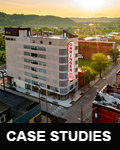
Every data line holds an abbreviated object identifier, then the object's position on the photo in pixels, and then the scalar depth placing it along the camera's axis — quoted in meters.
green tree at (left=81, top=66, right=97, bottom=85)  55.75
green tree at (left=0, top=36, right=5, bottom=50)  132.76
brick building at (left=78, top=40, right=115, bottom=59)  100.81
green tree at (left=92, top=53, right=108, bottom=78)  69.50
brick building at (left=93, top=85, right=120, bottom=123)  30.25
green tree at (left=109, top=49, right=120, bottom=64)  95.66
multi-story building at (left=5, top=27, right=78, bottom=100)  46.12
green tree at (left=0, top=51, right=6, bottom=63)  100.38
